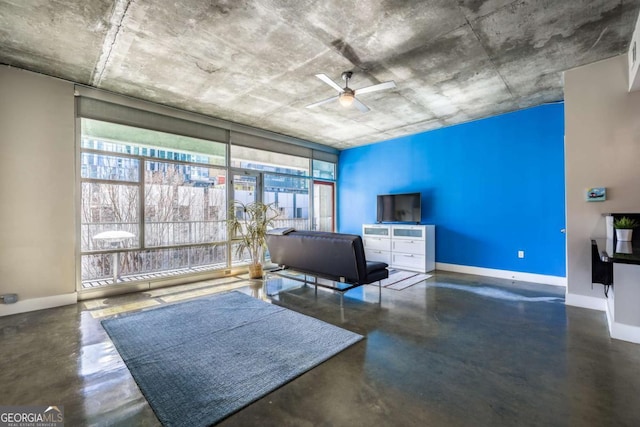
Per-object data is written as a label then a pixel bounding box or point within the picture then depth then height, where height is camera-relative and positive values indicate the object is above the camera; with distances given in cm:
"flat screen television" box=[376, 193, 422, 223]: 606 +15
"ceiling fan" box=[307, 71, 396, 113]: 317 +151
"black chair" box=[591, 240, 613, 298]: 310 -68
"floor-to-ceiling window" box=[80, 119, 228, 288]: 415 +21
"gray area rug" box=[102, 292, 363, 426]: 182 -120
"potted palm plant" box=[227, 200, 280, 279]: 525 -25
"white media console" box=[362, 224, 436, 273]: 560 -68
